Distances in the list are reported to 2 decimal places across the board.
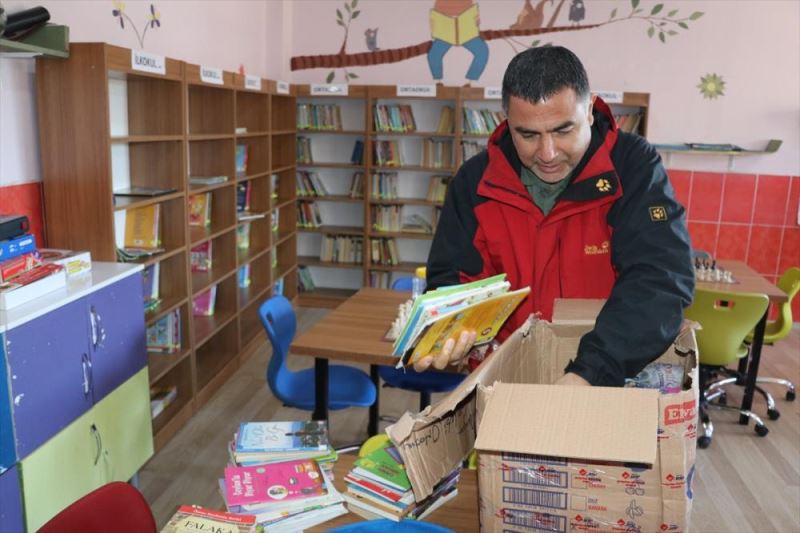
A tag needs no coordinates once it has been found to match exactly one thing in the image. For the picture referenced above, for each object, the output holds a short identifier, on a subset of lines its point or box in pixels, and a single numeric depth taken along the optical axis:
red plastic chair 1.45
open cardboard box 0.96
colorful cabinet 2.26
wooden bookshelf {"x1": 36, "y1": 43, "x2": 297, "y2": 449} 3.04
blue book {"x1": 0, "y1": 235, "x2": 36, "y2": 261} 2.38
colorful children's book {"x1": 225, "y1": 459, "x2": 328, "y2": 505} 1.50
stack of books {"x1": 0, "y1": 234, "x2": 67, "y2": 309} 2.34
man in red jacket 1.35
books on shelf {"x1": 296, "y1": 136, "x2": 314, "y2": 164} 6.57
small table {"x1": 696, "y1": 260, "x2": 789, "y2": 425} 4.02
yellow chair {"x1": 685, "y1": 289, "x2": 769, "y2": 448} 3.68
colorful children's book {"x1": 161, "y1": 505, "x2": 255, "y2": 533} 1.28
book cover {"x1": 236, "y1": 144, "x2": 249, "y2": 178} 5.29
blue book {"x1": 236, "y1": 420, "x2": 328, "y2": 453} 1.67
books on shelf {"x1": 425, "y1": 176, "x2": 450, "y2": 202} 6.39
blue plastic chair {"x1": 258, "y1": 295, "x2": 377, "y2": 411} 3.24
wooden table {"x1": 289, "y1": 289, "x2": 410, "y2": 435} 2.87
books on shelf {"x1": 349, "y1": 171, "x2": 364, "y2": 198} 6.52
